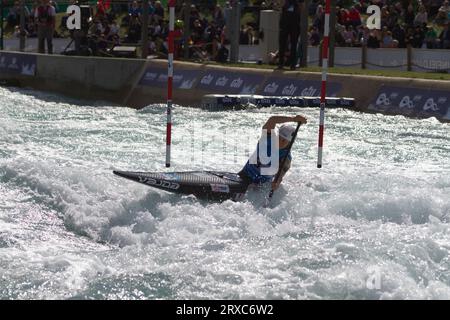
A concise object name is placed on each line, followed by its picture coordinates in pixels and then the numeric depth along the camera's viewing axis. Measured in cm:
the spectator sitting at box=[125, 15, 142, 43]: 2609
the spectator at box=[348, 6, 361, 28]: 2334
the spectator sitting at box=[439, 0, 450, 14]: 2337
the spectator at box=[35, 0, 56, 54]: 2502
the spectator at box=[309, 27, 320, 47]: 2390
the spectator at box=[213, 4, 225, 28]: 2567
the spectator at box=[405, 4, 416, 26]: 2266
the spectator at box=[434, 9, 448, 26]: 2312
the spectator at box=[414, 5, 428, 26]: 2214
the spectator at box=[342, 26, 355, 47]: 2277
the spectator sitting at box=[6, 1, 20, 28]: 3056
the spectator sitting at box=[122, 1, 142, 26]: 2647
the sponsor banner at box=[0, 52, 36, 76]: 2533
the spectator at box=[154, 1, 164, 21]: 2616
